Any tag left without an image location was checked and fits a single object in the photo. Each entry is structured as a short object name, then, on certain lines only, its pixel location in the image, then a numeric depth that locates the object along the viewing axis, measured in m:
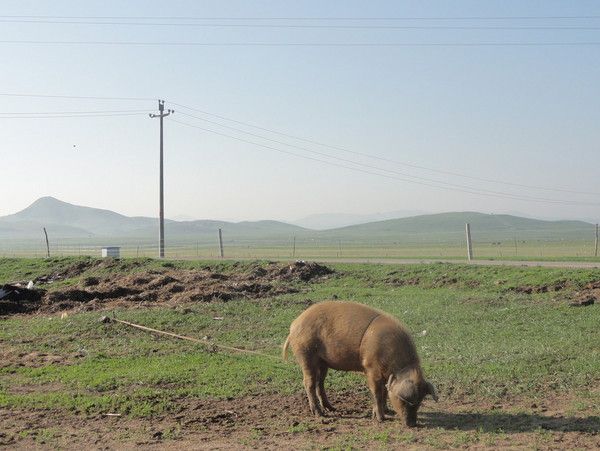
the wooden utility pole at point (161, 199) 46.32
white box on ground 45.19
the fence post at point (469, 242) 34.53
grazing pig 8.98
